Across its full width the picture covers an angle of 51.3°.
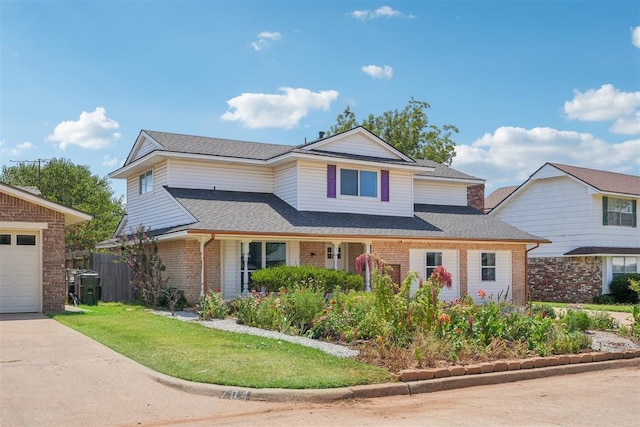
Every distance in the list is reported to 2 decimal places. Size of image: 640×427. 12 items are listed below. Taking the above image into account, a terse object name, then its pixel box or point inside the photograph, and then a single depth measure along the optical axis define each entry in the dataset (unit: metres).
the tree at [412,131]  52.38
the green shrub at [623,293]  29.92
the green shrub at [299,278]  20.25
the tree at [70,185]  47.47
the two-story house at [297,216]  21.97
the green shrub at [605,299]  29.88
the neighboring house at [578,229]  30.92
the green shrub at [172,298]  20.65
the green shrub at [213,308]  17.64
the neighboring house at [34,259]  19.22
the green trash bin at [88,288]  22.78
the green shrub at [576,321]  14.07
